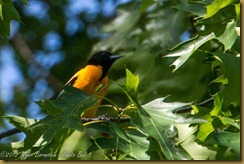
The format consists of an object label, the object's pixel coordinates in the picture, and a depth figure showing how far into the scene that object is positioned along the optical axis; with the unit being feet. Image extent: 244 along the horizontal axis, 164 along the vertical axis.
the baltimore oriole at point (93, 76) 28.30
